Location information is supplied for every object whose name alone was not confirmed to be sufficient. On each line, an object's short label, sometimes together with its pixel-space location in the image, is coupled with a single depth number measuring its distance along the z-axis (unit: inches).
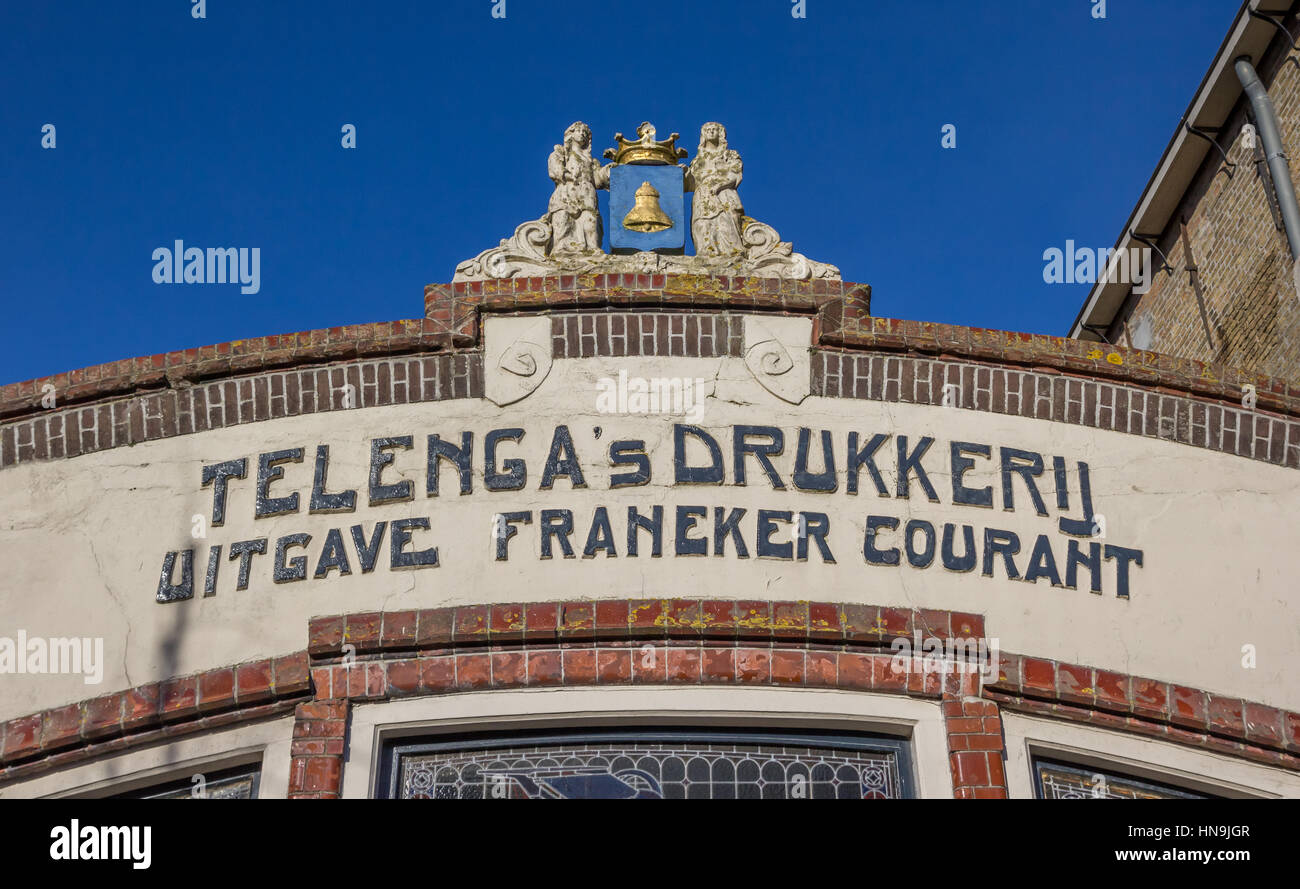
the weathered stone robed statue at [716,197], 366.6
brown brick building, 508.7
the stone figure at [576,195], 366.9
